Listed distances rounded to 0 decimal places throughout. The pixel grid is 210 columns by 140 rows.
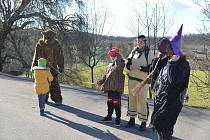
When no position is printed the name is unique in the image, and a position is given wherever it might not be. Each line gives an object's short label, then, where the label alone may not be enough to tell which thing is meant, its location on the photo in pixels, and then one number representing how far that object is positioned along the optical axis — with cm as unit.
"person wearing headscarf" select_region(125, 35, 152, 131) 795
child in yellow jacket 915
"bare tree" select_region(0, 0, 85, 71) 2809
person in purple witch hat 565
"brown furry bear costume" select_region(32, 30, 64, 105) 973
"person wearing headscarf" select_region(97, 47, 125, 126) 834
